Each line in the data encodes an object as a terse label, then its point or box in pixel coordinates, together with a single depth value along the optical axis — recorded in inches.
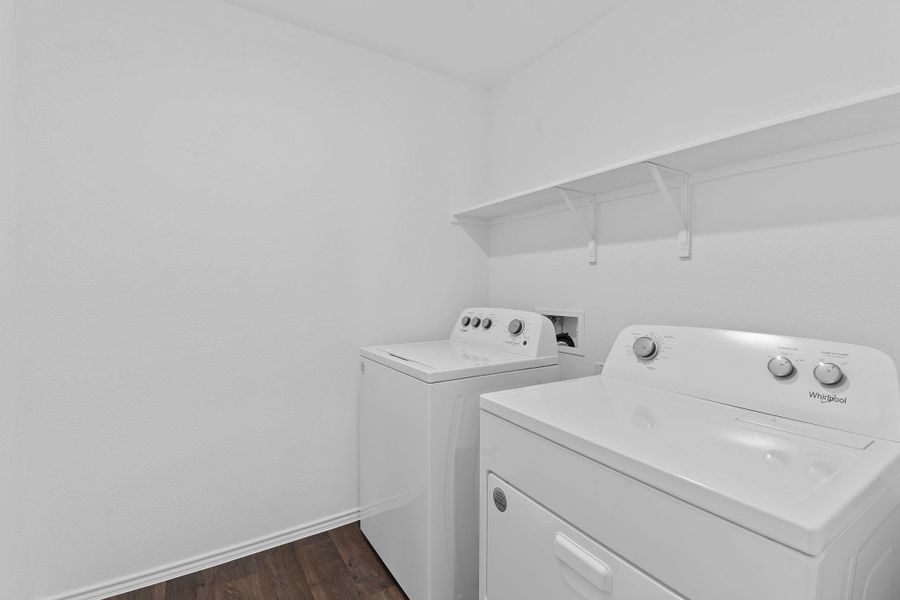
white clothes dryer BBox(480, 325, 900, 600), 22.2
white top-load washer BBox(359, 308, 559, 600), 53.2
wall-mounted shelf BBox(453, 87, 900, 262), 35.7
